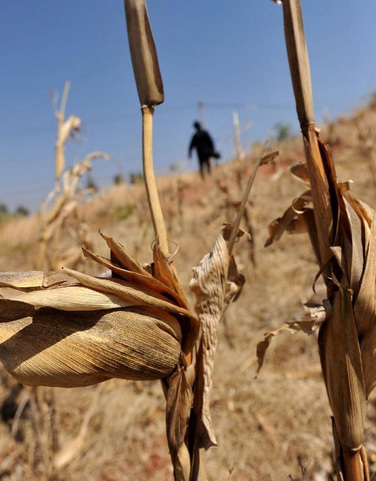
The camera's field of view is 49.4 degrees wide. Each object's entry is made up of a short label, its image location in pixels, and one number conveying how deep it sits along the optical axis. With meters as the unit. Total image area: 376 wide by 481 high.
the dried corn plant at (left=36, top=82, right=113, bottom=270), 1.43
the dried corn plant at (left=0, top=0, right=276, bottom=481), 0.40
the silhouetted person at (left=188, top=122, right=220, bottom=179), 8.02
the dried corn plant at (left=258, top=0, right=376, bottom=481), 0.45
